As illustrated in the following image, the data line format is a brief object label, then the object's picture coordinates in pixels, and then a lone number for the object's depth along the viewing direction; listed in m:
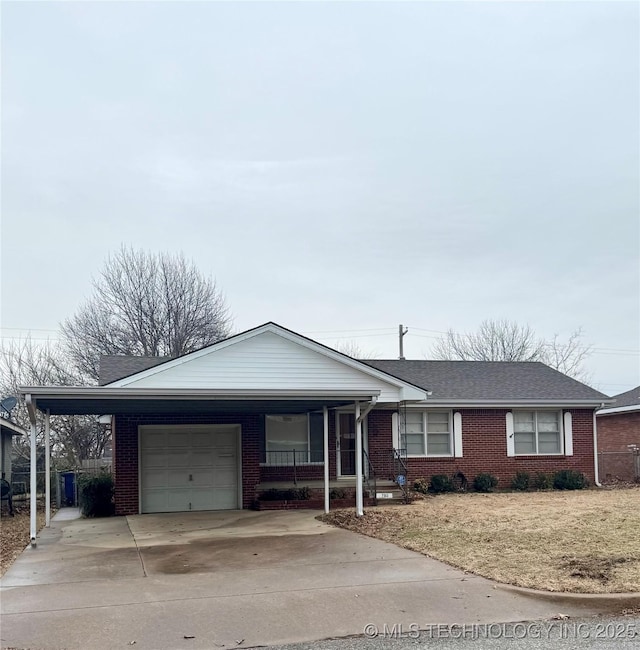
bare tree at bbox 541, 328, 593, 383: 47.09
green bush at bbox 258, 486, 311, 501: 18.00
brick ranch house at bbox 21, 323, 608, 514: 17.48
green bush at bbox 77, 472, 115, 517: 17.52
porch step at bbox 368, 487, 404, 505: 18.37
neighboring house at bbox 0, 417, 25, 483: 21.29
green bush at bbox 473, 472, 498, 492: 21.16
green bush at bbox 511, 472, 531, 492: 21.52
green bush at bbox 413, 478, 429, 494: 20.45
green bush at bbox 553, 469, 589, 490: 21.81
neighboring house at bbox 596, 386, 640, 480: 25.73
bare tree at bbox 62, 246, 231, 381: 33.84
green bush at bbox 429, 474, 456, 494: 20.86
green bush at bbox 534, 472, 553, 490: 21.66
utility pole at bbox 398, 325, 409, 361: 39.22
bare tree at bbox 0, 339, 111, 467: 29.47
